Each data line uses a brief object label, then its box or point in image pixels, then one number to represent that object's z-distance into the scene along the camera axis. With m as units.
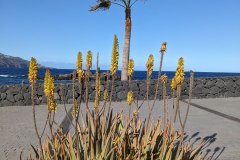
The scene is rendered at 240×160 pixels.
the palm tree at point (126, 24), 9.44
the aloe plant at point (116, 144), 1.58
